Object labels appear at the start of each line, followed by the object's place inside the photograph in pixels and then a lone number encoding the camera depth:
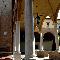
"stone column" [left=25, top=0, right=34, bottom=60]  4.59
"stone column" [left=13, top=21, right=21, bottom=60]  9.13
